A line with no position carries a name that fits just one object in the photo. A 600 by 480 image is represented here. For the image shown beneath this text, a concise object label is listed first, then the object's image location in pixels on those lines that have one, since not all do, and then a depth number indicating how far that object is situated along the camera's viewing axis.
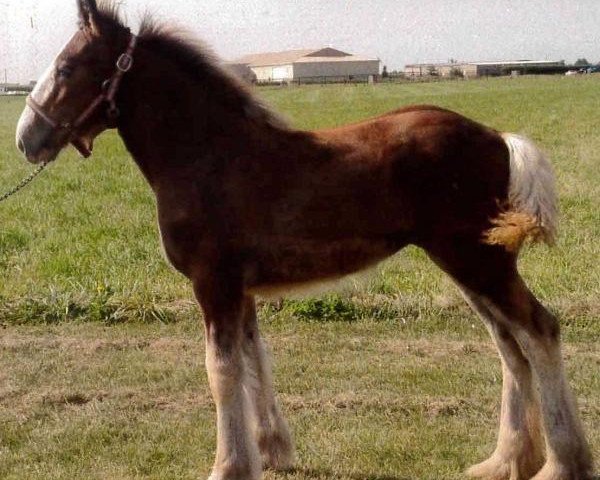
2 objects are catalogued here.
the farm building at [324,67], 45.14
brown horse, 4.29
